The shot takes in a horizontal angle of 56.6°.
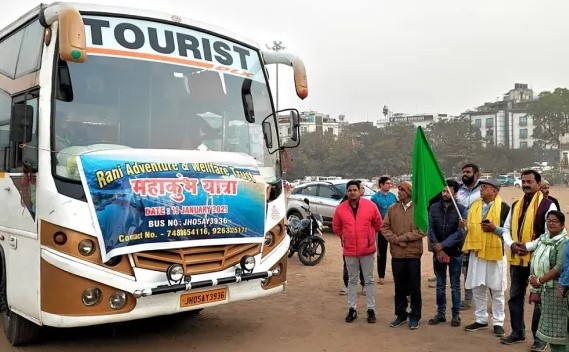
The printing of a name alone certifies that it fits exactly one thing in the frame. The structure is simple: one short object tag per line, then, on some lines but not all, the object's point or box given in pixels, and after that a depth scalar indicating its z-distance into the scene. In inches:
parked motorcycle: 430.9
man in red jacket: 251.9
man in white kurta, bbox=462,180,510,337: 229.7
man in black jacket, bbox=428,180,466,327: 248.5
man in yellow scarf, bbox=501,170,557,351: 205.3
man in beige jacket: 244.5
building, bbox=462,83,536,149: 4240.2
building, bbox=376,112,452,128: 4579.2
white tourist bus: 178.4
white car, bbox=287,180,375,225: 599.8
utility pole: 1504.7
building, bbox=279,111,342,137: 3391.7
